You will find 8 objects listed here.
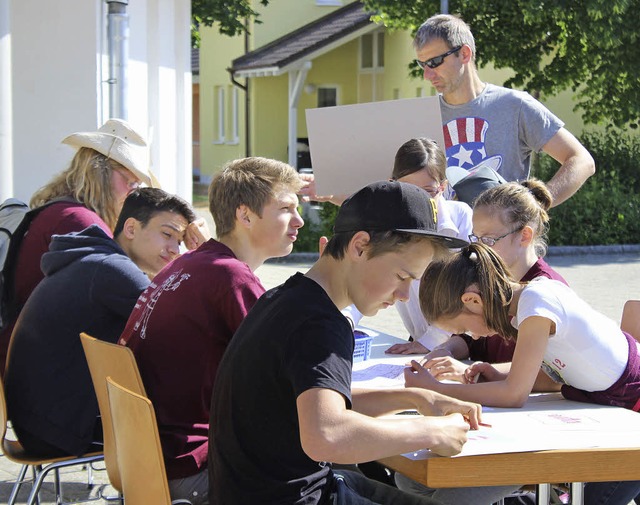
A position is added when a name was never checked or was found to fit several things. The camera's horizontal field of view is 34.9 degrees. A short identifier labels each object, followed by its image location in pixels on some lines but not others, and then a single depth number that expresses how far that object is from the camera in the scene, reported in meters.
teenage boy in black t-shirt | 2.13
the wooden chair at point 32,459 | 3.45
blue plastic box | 3.66
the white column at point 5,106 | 7.30
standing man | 4.62
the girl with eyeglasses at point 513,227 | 3.44
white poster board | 4.19
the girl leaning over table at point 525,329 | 2.88
